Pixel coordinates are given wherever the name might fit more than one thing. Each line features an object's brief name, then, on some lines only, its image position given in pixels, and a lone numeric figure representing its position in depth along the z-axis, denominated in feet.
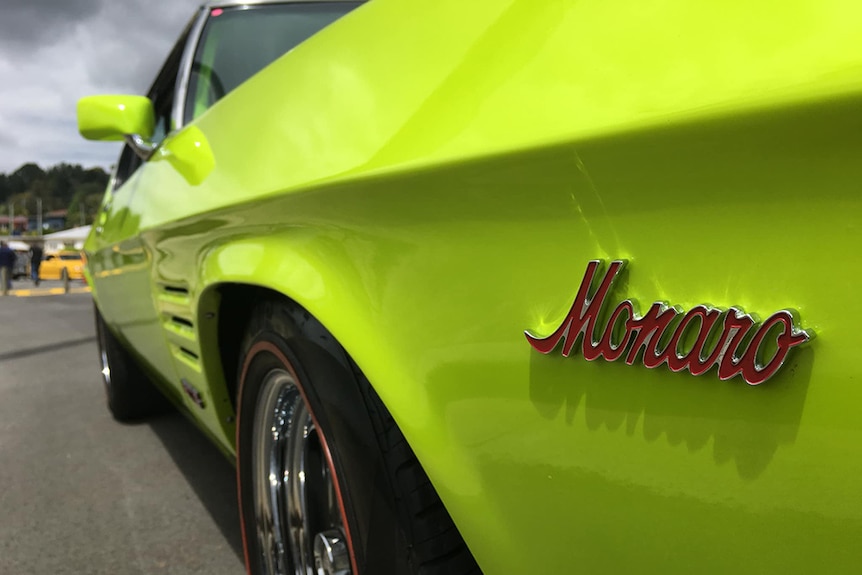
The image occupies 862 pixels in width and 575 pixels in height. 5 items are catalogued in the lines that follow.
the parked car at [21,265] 98.84
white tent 135.81
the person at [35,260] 79.23
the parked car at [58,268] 86.99
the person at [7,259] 56.41
